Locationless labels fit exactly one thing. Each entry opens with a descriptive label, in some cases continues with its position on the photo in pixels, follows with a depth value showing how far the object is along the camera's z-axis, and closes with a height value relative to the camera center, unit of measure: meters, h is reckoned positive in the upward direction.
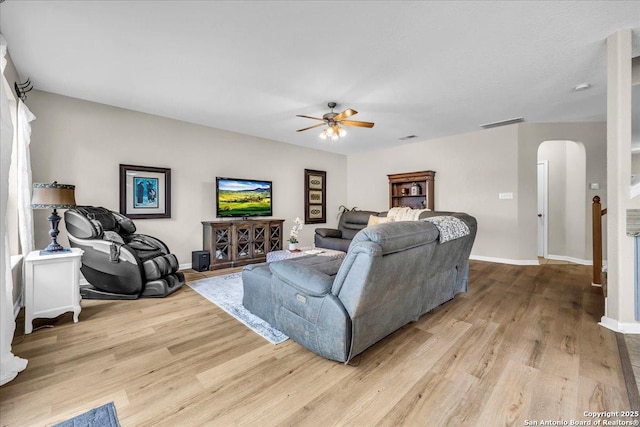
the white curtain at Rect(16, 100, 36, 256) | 2.71 +0.32
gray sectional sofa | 1.68 -0.56
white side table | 2.25 -0.63
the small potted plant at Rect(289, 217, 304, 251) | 4.14 -0.48
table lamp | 2.39 +0.12
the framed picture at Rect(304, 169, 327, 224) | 6.38 +0.36
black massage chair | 2.94 -0.56
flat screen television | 4.88 +0.27
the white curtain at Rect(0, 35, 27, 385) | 1.59 -0.28
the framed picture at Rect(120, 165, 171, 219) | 3.96 +0.31
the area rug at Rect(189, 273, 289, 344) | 2.27 -0.99
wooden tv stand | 4.49 -0.50
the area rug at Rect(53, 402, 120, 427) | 1.33 -1.03
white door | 5.41 +0.11
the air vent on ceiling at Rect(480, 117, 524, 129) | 4.45 +1.50
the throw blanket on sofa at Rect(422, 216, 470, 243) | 2.26 -0.15
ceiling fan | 3.52 +1.16
